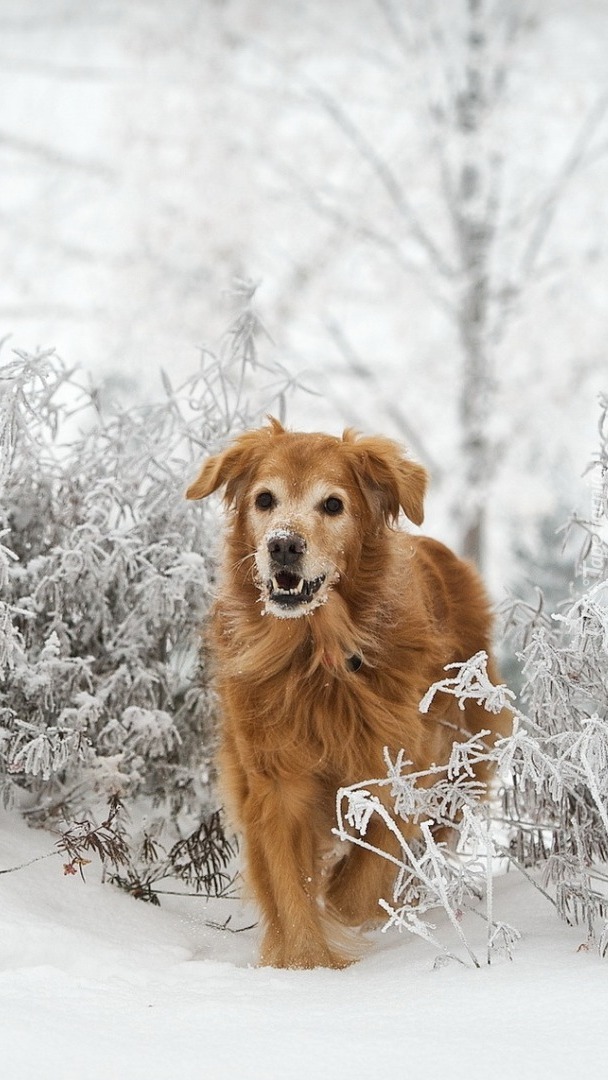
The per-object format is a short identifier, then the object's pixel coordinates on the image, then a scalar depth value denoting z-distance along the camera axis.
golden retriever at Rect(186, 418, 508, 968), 6.92
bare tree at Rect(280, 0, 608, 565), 25.12
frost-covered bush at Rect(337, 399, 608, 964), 5.72
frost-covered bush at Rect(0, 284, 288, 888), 7.96
